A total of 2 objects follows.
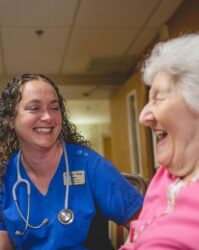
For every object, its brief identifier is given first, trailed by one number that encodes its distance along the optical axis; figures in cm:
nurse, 125
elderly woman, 76
